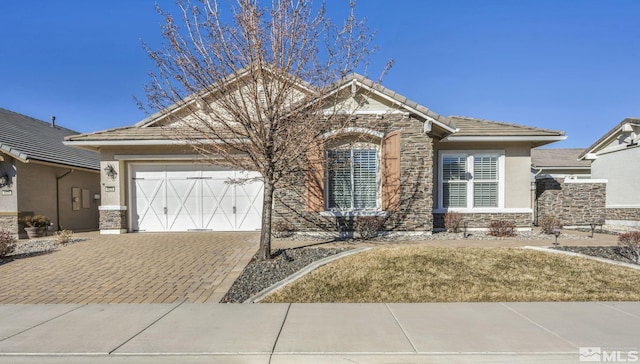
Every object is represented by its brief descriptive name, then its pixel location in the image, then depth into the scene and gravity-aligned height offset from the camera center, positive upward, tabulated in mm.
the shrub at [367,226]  10625 -1611
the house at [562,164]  22328 +776
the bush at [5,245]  8284 -1724
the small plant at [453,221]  11938 -1650
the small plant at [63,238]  10336 -1920
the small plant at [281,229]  10659 -1707
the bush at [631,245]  7426 -1659
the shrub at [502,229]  11305 -1851
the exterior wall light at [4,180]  12148 -83
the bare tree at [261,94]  6953 +1823
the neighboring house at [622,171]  13895 +181
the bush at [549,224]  11711 -1763
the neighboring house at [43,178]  12203 -11
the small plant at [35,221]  12266 -1624
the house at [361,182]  10891 -197
